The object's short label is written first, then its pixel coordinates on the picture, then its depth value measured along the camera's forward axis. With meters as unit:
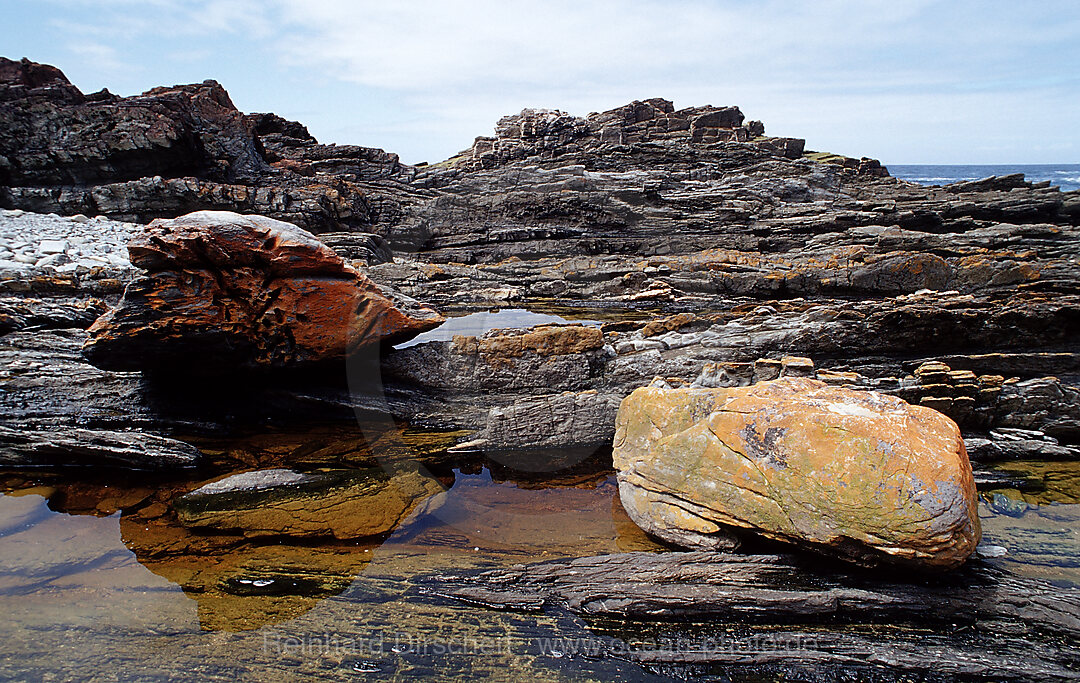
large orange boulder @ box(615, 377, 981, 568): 4.24
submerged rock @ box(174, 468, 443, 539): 5.73
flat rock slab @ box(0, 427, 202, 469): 6.64
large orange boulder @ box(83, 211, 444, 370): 7.08
